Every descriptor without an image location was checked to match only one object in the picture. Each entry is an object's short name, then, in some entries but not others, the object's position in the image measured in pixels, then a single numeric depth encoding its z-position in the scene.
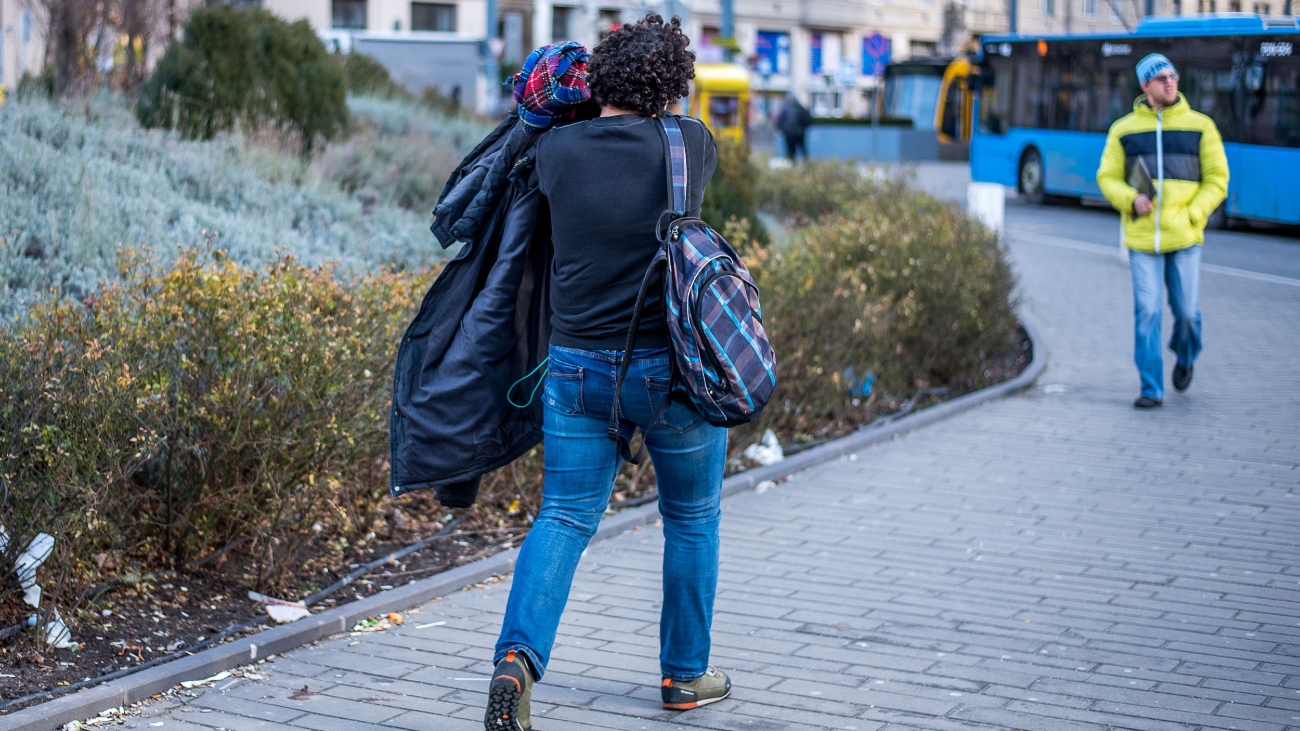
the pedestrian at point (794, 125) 35.12
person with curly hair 3.50
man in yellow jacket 7.86
